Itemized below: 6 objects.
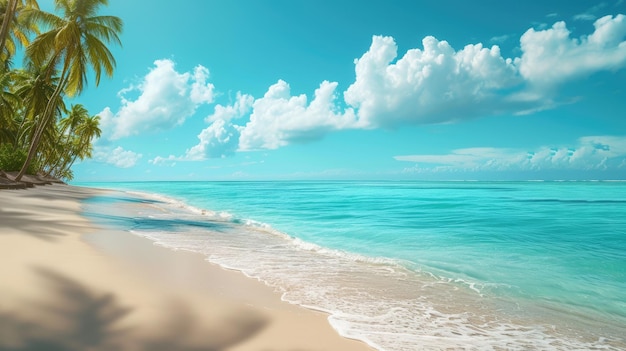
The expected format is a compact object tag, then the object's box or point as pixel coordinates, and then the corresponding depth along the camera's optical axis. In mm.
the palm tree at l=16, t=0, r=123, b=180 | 18000
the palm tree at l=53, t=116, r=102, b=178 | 45312
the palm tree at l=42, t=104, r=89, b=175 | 42281
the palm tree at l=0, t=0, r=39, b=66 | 14453
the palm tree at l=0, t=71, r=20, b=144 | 23672
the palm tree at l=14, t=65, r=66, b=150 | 27344
